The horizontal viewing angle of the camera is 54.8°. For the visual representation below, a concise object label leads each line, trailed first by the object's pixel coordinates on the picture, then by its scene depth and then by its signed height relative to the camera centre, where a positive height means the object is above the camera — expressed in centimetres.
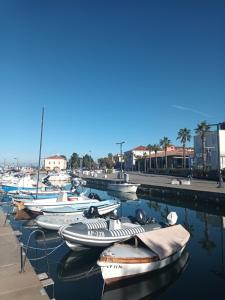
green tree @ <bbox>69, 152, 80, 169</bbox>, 12164 +403
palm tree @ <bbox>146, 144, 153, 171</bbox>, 7481 +730
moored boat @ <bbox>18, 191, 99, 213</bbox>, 1845 -301
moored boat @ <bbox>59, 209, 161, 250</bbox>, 1042 -311
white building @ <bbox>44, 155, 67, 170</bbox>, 14681 +380
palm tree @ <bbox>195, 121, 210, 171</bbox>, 4911 +908
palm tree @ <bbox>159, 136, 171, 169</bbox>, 6656 +856
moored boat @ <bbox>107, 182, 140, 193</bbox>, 3422 -282
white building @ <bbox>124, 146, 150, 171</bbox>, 9383 +566
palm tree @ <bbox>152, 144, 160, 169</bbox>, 7448 +779
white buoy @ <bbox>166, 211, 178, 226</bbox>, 1217 -273
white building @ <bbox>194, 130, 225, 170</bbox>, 4886 +497
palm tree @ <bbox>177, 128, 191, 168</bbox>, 5992 +952
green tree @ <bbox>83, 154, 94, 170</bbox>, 11948 +389
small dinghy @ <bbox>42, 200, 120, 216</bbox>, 1608 -318
